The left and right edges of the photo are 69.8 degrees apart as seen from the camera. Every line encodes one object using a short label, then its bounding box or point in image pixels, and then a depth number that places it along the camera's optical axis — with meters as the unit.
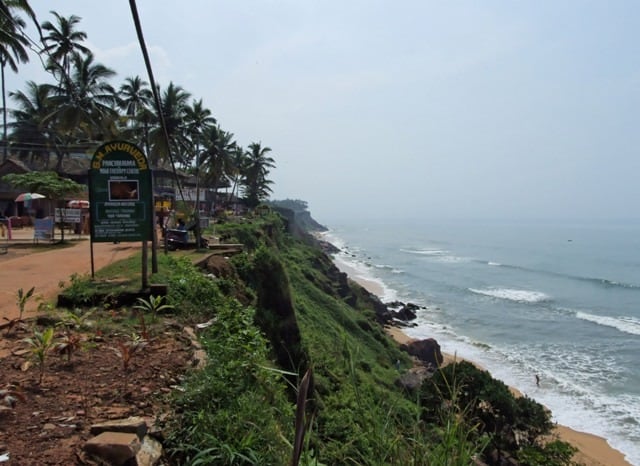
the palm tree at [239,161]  51.97
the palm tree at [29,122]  36.81
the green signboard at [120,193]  7.95
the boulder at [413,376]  16.22
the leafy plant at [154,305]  6.88
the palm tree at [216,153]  35.88
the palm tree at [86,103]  26.75
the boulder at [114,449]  3.16
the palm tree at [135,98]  29.59
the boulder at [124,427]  3.43
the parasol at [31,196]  19.92
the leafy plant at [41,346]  4.52
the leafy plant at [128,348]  4.80
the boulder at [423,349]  25.11
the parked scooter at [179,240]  15.80
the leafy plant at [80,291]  7.50
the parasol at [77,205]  23.48
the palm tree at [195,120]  28.12
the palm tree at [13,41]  16.07
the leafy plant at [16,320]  6.27
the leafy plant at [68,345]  5.00
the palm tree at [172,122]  25.61
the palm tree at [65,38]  29.31
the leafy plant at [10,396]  3.84
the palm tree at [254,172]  53.59
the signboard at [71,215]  20.34
